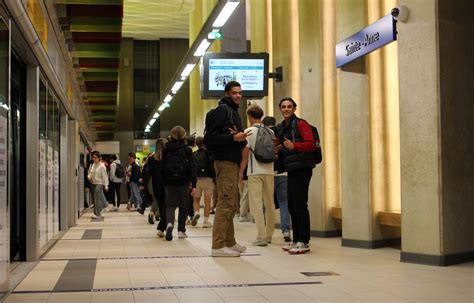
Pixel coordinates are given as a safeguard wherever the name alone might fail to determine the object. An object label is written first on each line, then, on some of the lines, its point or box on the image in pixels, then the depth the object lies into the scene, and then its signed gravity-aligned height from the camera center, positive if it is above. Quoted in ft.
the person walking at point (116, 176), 61.57 -0.37
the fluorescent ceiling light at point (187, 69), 44.29 +6.96
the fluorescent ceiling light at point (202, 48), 36.45 +6.95
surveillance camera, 20.02 +4.67
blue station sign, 21.16 +4.38
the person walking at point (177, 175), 28.78 -0.18
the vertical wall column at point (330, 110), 29.07 +2.59
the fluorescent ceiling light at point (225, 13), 28.60 +7.11
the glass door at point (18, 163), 20.63 +0.32
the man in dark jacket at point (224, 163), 21.77 +0.25
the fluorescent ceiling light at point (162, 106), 69.26 +6.94
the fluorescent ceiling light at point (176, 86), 52.57 +6.96
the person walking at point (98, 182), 45.93 -0.67
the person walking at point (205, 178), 36.65 -0.40
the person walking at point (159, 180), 30.60 -0.41
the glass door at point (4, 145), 14.21 +0.60
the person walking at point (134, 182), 57.67 -0.95
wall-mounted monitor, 35.09 +5.27
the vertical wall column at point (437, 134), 19.01 +0.99
